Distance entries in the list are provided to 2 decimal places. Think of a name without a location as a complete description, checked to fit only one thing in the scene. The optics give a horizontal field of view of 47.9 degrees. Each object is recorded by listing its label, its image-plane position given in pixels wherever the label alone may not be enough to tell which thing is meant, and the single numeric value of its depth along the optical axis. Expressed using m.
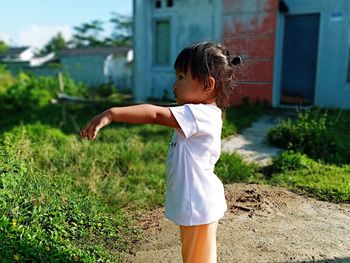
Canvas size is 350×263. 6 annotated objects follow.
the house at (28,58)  25.36
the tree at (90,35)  41.69
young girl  1.94
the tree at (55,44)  53.12
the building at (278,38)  9.29
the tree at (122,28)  42.69
